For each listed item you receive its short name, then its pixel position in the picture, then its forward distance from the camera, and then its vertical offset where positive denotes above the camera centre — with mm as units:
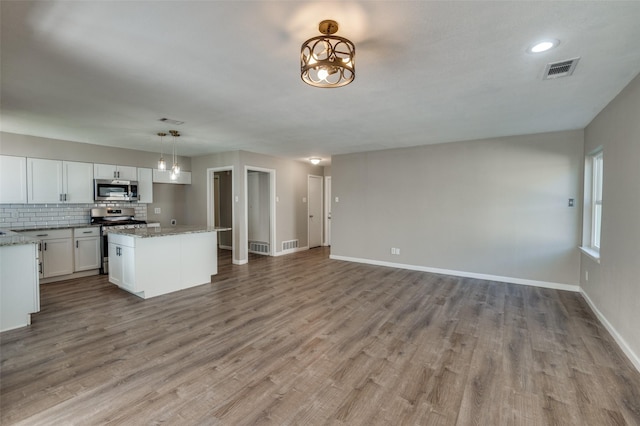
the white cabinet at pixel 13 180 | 4570 +351
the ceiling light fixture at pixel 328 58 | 1795 +935
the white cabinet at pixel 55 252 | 4676 -836
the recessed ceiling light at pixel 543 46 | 1987 +1118
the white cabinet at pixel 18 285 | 3039 -905
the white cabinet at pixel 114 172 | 5562 +603
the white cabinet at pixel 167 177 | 6441 +583
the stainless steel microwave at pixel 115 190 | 5535 +243
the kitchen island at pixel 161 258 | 3990 -836
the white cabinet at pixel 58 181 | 4848 +357
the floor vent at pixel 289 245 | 7391 -1088
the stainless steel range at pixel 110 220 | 5348 -364
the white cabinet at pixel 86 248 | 5062 -832
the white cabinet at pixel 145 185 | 6164 +362
